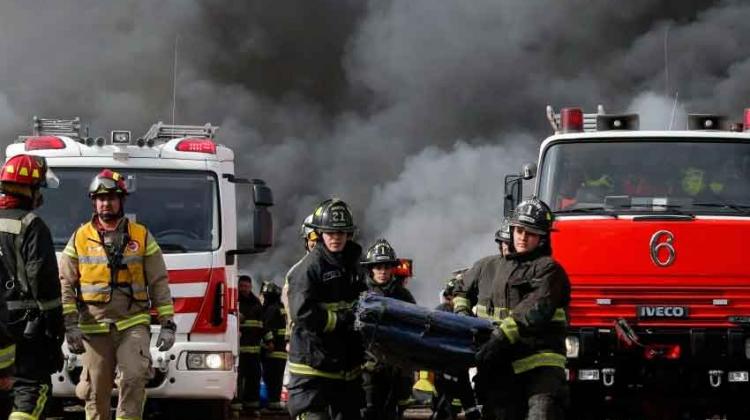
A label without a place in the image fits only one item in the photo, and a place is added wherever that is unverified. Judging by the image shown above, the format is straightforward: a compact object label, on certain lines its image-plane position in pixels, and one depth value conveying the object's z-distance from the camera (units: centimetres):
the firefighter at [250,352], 2711
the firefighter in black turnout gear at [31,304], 1441
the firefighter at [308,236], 1963
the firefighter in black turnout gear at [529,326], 1474
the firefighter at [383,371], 1827
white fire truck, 1903
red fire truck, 1856
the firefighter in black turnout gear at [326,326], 1457
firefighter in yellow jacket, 1599
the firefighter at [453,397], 1551
